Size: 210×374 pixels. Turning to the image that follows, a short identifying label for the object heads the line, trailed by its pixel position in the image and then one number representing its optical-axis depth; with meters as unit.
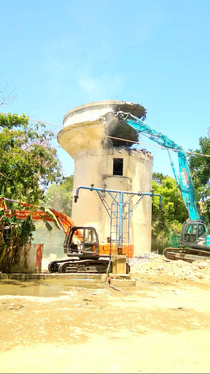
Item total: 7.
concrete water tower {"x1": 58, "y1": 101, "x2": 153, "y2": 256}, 23.47
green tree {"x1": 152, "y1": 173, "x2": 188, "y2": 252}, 33.17
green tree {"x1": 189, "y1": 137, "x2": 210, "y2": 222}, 28.62
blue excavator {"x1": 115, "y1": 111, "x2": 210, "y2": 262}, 19.84
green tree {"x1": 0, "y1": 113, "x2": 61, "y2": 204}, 12.70
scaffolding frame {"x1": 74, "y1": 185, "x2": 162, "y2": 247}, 22.59
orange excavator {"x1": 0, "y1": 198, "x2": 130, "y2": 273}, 13.73
